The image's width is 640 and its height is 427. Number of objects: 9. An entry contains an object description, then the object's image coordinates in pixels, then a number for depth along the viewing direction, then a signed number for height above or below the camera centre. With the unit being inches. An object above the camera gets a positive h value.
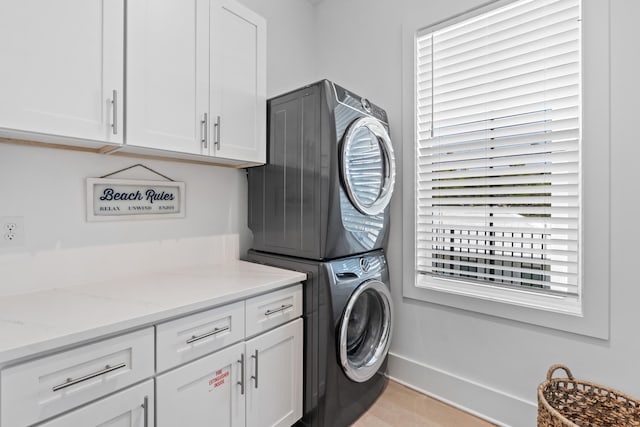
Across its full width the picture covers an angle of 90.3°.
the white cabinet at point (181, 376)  35.2 -22.5
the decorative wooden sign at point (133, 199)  59.8 +2.8
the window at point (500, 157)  63.7 +12.9
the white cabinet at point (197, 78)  52.9 +25.6
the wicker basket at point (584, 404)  53.1 -33.2
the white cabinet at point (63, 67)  40.8 +20.3
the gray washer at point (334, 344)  63.8 -26.8
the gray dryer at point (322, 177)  64.9 +8.2
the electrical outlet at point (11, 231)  50.3 -3.1
